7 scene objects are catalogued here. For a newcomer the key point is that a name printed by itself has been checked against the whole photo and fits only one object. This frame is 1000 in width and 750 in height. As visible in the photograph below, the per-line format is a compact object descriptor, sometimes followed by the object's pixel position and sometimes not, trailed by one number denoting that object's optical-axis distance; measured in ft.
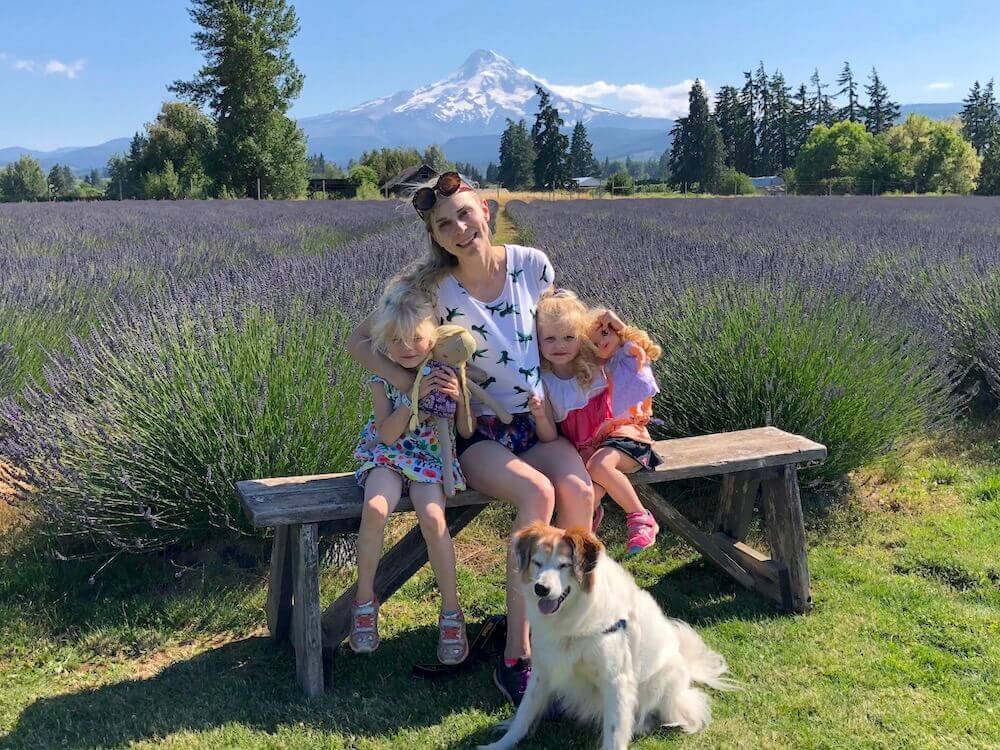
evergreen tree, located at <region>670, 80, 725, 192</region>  203.82
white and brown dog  6.36
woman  7.85
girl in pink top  8.37
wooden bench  7.82
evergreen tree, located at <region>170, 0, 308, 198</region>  123.85
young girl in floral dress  7.66
